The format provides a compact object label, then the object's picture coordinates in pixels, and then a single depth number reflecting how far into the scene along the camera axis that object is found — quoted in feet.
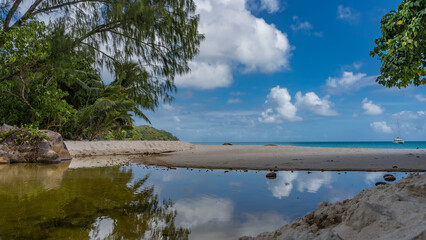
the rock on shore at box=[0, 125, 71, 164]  30.65
